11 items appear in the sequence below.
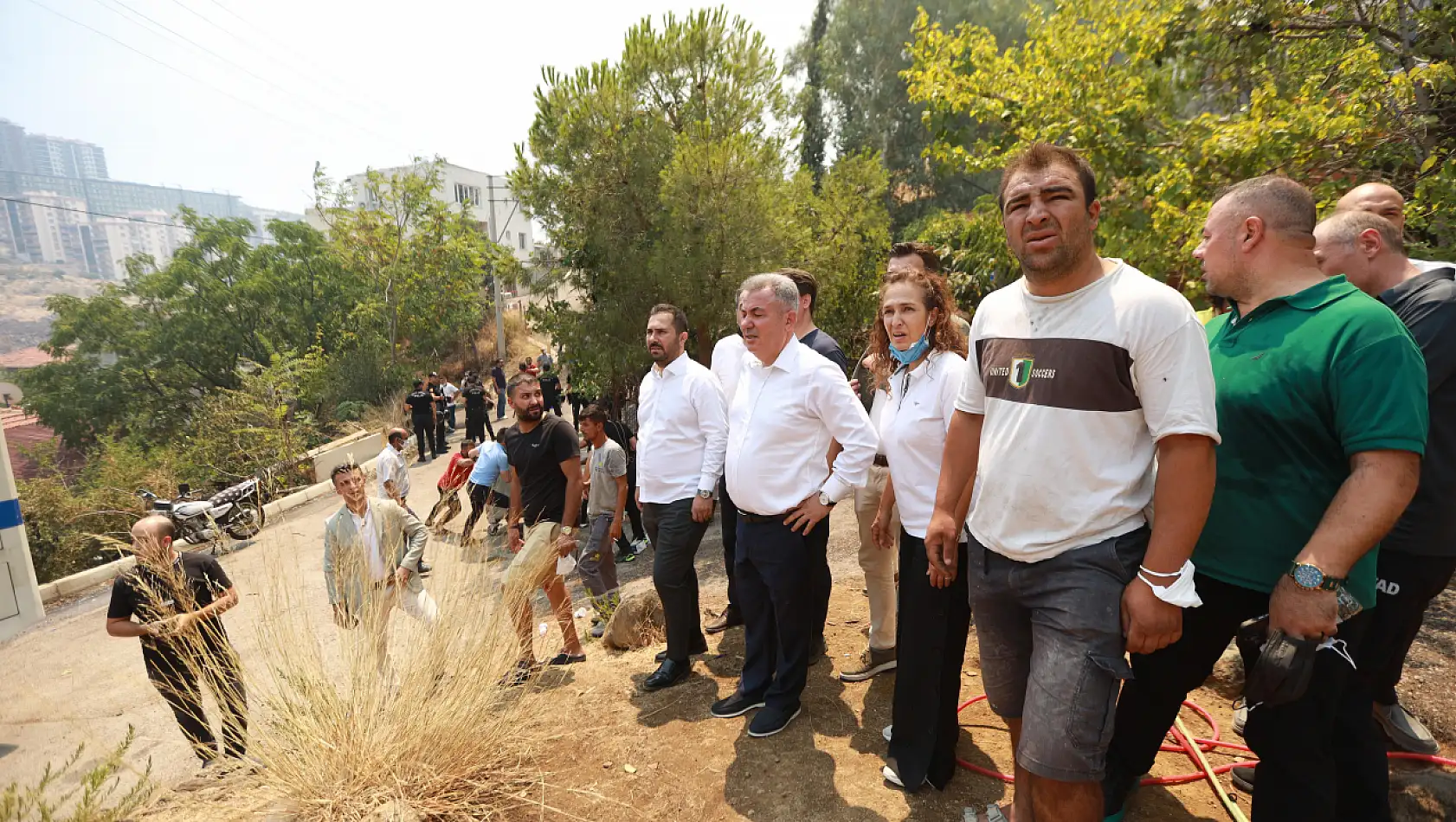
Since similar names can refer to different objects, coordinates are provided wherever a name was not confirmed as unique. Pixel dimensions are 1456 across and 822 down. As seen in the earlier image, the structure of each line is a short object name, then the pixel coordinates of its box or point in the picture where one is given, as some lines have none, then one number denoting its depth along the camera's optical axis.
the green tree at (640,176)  9.78
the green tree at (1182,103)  3.92
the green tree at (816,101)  25.25
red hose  2.51
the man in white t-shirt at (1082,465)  1.62
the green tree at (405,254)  25.41
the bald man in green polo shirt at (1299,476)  1.63
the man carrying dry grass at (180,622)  3.22
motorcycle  9.87
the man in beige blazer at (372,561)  3.16
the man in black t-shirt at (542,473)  4.45
